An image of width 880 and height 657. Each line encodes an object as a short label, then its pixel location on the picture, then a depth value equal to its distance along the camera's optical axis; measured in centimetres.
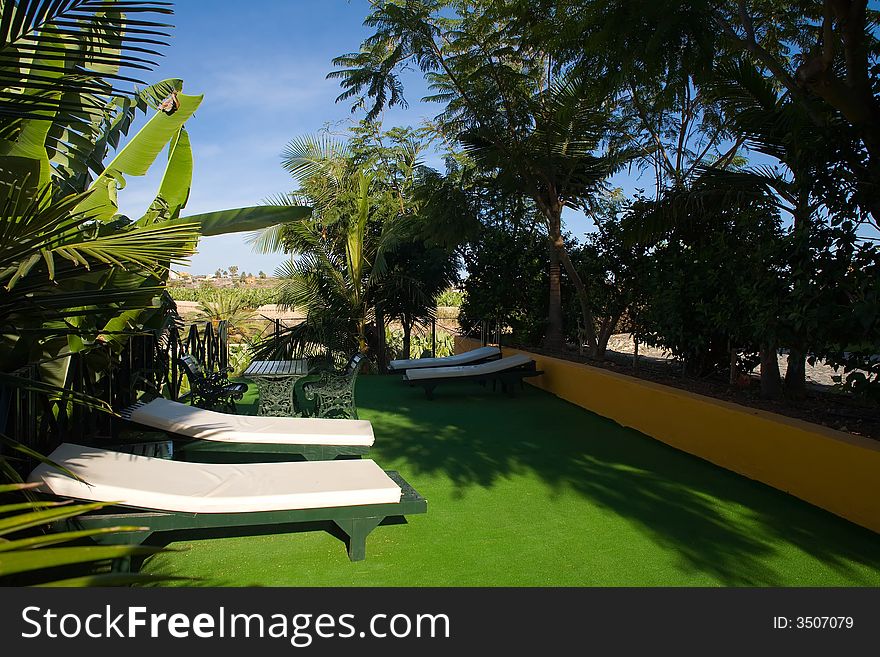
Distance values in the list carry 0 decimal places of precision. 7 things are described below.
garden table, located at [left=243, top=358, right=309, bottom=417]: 700
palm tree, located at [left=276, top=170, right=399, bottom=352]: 1360
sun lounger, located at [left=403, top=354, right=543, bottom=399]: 962
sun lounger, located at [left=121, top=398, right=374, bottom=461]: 507
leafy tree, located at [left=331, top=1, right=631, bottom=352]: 1005
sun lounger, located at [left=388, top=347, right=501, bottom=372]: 1127
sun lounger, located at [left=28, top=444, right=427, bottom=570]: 330
